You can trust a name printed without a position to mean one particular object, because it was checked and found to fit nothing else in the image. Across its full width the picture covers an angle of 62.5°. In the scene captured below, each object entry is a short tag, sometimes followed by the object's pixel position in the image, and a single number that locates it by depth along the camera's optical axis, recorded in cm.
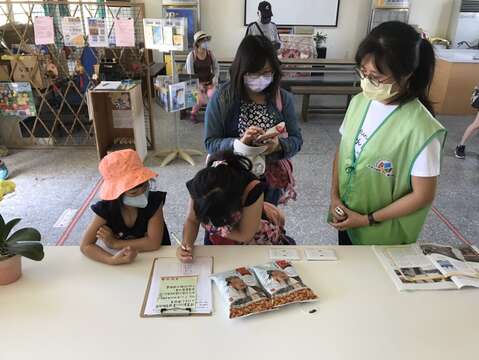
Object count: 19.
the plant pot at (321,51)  644
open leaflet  121
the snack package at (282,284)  113
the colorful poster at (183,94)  331
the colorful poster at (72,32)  346
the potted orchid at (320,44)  641
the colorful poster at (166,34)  317
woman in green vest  119
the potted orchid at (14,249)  116
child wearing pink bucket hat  130
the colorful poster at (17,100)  358
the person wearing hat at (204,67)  439
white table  98
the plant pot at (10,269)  116
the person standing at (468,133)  388
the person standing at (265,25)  486
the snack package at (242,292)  109
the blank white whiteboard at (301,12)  633
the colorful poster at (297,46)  616
